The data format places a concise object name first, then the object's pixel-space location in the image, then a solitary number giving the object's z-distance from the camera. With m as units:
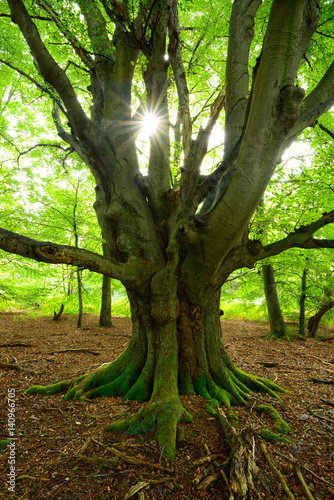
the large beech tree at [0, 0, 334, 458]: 2.39
